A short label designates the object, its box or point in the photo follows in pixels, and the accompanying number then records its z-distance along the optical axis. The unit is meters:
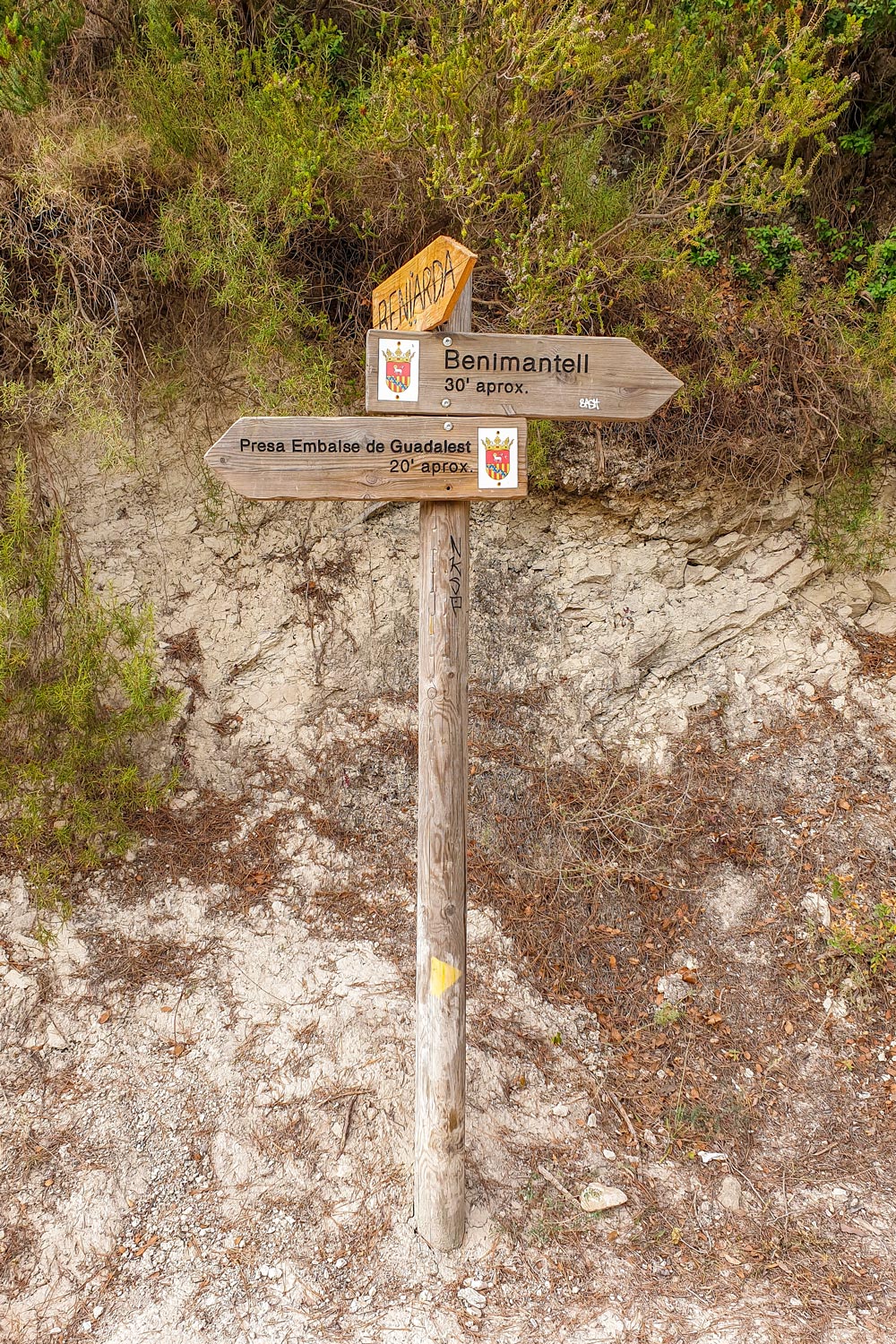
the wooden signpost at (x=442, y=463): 2.85
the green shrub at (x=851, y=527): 5.42
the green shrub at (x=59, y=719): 4.20
